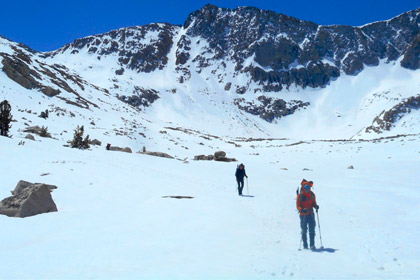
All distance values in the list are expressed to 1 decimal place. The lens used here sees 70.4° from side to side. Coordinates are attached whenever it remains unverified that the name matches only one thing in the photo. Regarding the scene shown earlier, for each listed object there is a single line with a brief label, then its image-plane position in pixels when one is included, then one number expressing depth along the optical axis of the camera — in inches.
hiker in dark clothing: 561.9
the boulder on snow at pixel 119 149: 1022.0
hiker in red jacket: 289.6
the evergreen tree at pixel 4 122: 763.4
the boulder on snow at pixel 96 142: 1067.3
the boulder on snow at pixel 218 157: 1163.9
